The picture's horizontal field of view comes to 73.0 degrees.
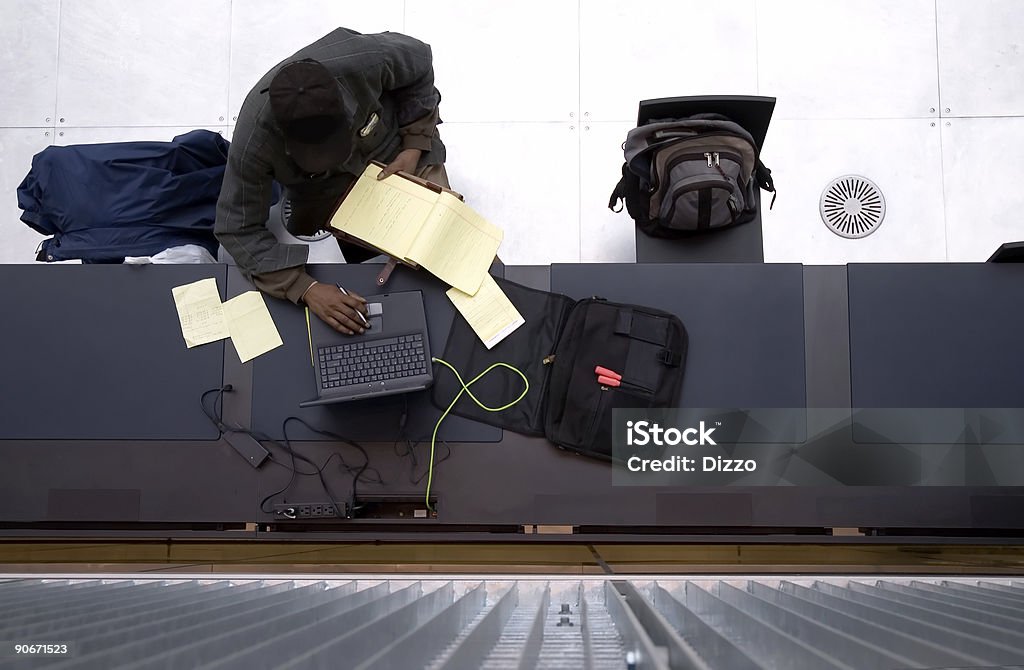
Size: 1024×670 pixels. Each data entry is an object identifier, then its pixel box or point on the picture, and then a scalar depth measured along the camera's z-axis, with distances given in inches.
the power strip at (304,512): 66.2
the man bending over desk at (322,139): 57.9
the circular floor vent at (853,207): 93.4
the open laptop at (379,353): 66.0
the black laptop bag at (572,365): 65.7
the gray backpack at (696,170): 67.9
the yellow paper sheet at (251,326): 68.4
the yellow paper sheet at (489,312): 67.6
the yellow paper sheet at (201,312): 68.8
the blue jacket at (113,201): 75.0
